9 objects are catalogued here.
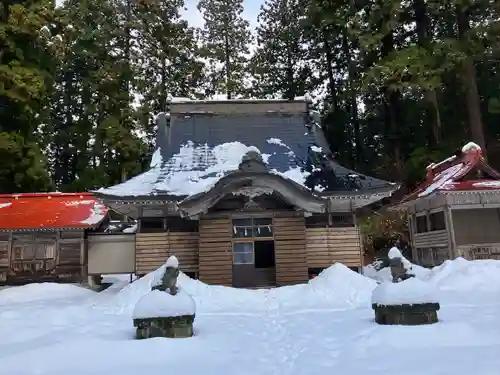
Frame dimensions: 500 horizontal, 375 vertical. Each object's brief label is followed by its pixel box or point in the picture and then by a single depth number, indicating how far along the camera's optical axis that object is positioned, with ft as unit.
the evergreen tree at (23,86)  66.63
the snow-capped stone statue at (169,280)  24.01
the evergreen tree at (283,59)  105.50
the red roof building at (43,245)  52.37
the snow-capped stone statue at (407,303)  23.27
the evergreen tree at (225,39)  104.53
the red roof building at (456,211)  49.90
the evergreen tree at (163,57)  96.84
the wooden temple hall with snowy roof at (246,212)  42.96
